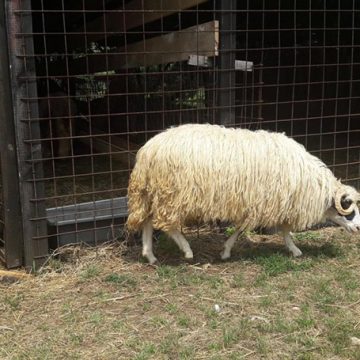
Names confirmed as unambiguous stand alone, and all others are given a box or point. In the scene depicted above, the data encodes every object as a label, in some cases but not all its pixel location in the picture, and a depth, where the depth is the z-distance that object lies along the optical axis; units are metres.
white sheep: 4.32
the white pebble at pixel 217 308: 3.77
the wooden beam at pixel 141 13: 5.15
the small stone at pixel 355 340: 3.31
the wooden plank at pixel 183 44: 5.09
